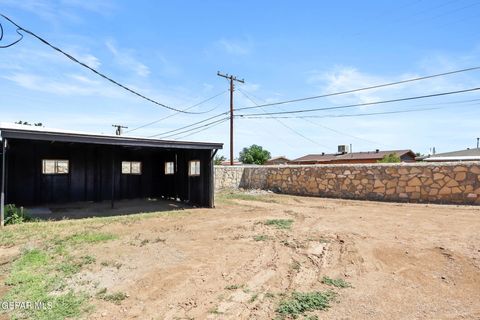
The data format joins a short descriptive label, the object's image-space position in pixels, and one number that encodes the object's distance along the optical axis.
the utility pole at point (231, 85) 23.12
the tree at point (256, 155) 38.47
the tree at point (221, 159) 43.90
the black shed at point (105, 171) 11.27
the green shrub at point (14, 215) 8.46
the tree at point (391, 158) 27.85
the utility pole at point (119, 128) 33.28
